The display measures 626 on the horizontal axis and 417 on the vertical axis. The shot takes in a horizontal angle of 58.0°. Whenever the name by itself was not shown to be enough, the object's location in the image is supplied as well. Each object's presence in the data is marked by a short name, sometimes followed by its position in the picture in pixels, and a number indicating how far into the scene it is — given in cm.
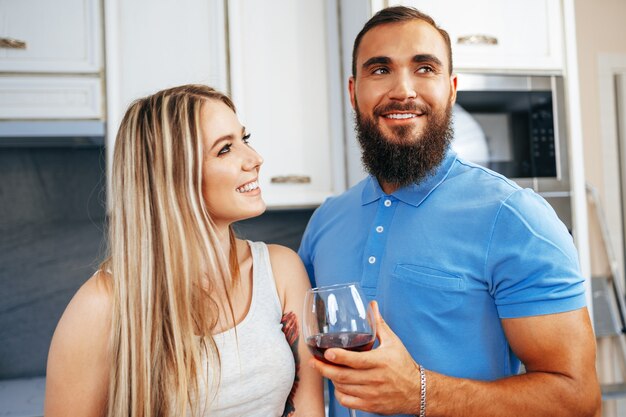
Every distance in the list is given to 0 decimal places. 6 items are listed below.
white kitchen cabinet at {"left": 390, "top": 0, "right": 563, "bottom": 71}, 213
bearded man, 106
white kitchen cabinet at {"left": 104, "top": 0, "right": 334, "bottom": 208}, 220
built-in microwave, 210
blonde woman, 116
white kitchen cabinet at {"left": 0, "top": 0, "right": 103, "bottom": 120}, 209
